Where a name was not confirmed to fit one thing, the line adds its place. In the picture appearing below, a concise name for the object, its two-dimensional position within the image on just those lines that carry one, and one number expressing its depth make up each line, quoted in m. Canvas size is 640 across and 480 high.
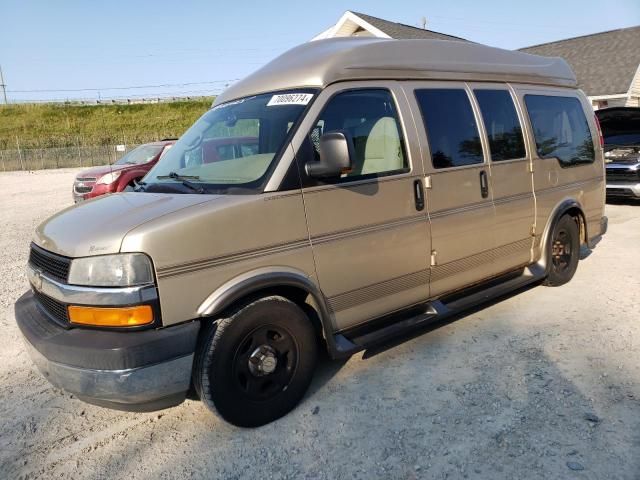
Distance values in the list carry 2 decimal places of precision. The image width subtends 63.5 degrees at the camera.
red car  11.85
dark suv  9.84
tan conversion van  2.80
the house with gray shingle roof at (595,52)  20.71
